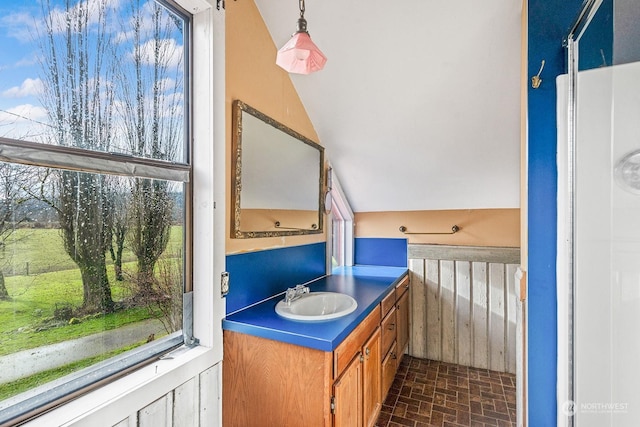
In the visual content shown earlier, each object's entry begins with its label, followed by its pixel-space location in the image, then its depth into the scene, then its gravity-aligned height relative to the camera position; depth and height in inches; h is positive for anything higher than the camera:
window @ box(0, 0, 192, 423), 33.1 +2.8
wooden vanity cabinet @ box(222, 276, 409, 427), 48.4 -30.0
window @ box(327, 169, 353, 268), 121.4 -10.0
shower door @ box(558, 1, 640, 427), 44.7 -2.9
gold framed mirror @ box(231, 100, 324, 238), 61.5 +8.6
